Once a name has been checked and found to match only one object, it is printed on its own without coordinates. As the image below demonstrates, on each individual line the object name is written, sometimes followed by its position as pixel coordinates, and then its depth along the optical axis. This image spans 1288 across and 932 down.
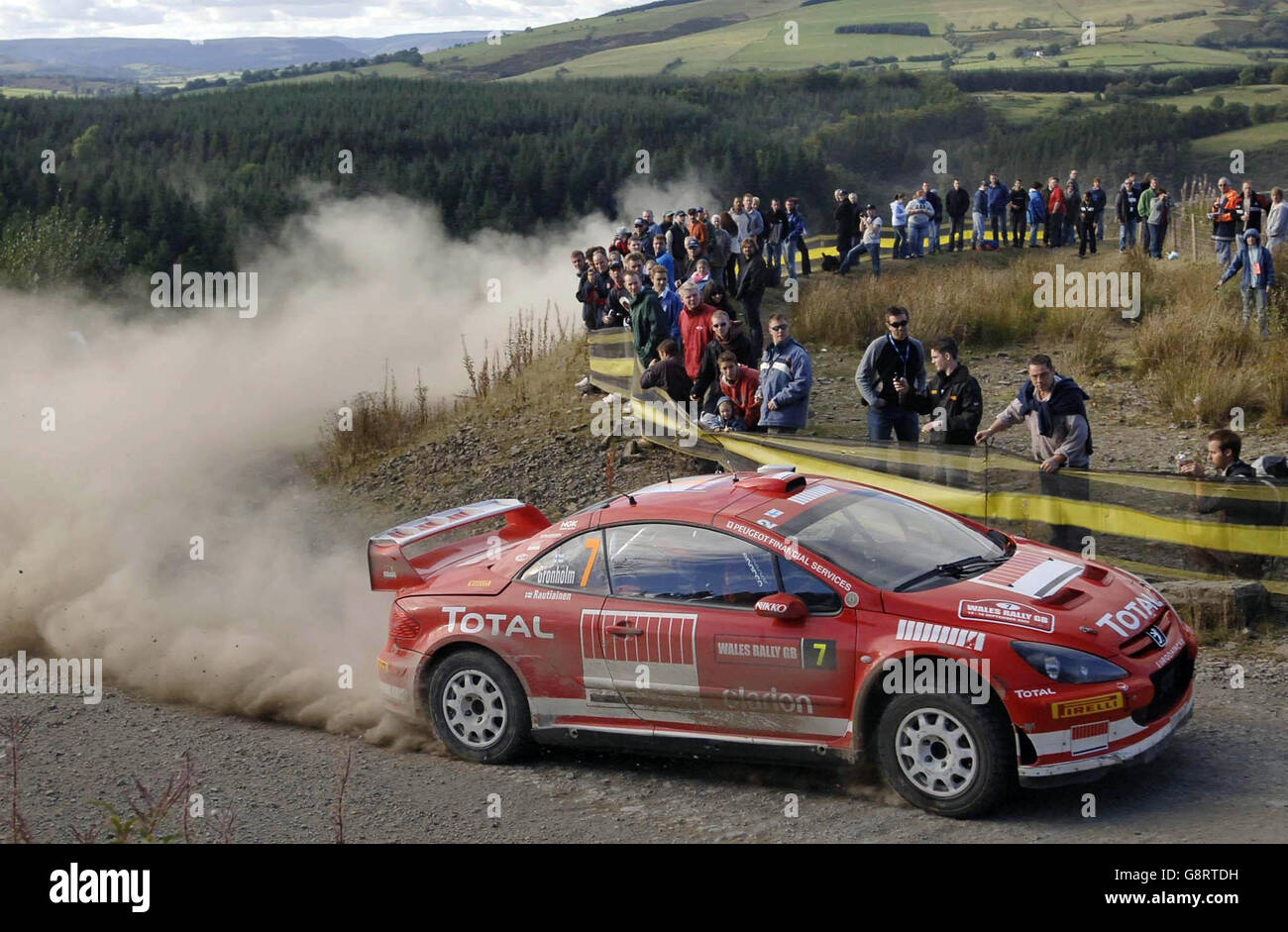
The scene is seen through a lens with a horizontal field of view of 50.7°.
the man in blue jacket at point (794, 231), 26.58
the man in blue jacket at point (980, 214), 30.12
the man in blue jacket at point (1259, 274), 17.59
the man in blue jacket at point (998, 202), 30.00
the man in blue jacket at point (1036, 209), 31.30
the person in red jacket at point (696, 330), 14.11
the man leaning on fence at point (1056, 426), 10.01
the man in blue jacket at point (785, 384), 12.32
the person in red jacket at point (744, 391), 12.91
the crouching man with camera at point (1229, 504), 9.34
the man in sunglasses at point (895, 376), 11.80
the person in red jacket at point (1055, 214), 30.78
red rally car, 6.66
